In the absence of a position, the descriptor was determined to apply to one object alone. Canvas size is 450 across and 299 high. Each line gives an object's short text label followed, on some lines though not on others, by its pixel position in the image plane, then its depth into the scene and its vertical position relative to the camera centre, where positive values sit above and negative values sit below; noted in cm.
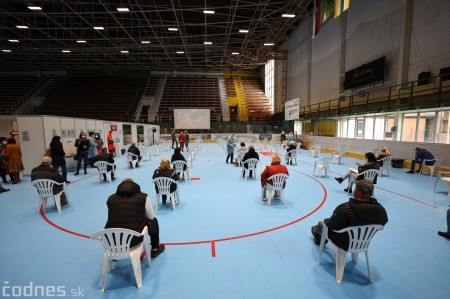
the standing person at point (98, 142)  1109 -71
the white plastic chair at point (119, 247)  260 -152
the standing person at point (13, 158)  790 -109
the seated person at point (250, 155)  866 -111
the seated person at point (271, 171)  565 -115
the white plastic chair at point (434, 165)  894 -163
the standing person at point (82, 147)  944 -82
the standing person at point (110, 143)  1310 -89
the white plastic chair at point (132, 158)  1089 -157
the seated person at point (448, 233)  399 -201
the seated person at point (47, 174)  512 -110
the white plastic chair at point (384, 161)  888 -143
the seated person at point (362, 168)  630 -121
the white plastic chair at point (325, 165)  892 -160
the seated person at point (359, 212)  266 -108
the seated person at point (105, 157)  821 -110
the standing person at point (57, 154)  739 -90
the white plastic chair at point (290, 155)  1215 -157
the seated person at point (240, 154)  1109 -137
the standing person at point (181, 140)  1731 -96
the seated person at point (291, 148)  1210 -116
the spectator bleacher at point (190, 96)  3294 +557
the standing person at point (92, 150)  1007 -104
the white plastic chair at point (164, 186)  532 -146
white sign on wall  1981 +181
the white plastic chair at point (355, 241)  272 -150
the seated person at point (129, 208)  279 -109
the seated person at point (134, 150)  1103 -115
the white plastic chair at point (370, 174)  627 -139
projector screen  2803 +138
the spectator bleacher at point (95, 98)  3073 +498
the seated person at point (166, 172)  532 -110
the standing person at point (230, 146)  1226 -104
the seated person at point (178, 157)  807 -110
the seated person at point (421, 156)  909 -124
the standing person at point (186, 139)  1822 -92
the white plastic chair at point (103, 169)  820 -159
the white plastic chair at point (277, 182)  567 -148
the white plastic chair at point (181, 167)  807 -150
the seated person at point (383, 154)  898 -115
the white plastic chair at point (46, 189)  512 -149
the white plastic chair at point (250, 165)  860 -152
